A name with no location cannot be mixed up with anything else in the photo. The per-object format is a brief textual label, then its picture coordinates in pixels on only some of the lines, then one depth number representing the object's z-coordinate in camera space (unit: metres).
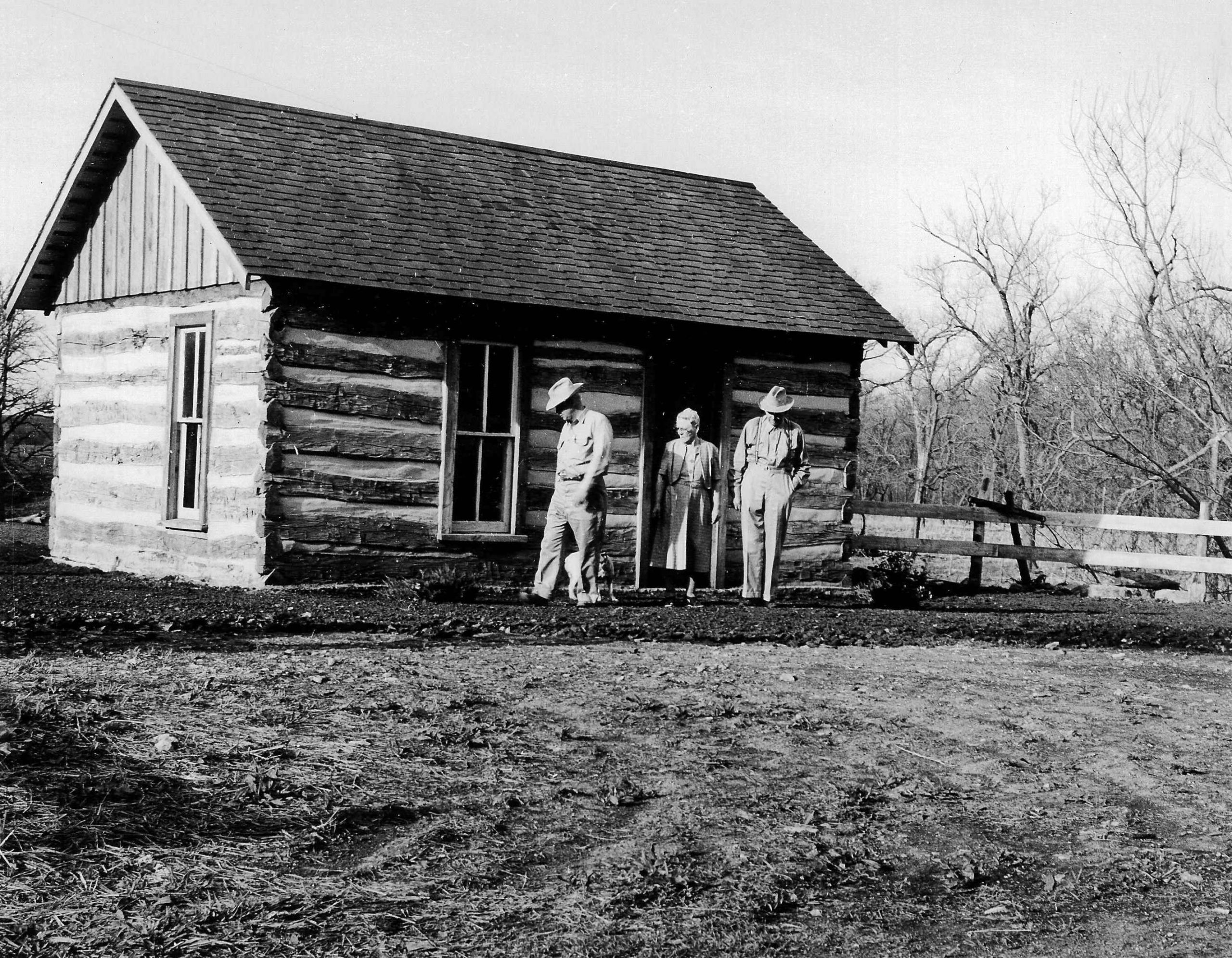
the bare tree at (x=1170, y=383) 21.33
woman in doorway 13.07
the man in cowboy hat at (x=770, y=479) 12.86
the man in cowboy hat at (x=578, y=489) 11.88
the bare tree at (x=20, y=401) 25.38
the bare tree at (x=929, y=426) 47.59
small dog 12.38
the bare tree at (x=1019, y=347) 34.44
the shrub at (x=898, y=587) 14.38
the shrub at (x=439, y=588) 12.25
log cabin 13.01
